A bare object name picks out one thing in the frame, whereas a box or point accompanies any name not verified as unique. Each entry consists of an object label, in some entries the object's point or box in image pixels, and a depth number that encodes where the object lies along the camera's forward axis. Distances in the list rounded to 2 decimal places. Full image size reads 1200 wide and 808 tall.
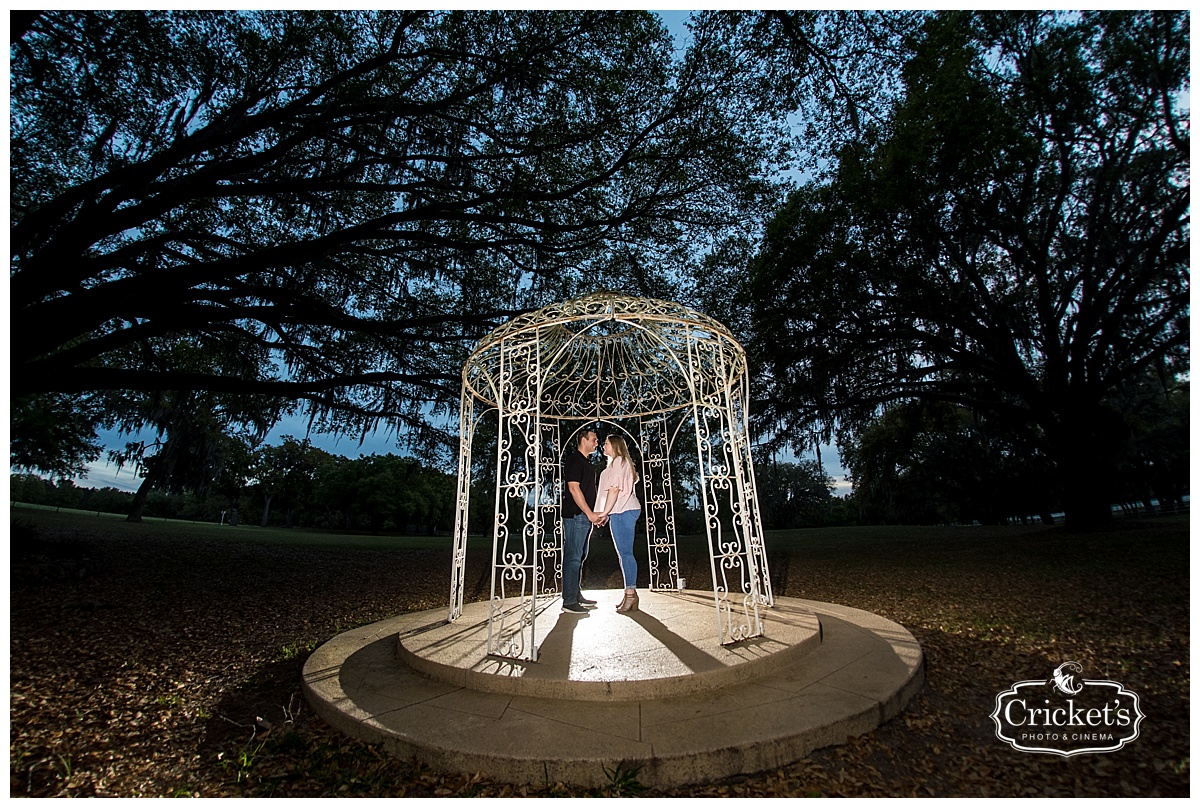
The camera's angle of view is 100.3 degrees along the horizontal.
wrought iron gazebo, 4.20
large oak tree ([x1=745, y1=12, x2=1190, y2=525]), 9.09
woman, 5.14
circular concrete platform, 2.58
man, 5.03
